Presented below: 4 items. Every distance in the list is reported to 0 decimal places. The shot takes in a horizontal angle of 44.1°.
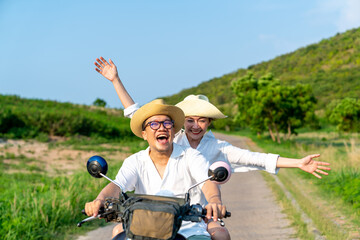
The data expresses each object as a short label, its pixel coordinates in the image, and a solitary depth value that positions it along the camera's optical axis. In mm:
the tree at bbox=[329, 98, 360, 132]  43031
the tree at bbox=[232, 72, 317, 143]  34531
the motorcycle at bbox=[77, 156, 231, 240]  2457
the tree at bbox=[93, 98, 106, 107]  73875
